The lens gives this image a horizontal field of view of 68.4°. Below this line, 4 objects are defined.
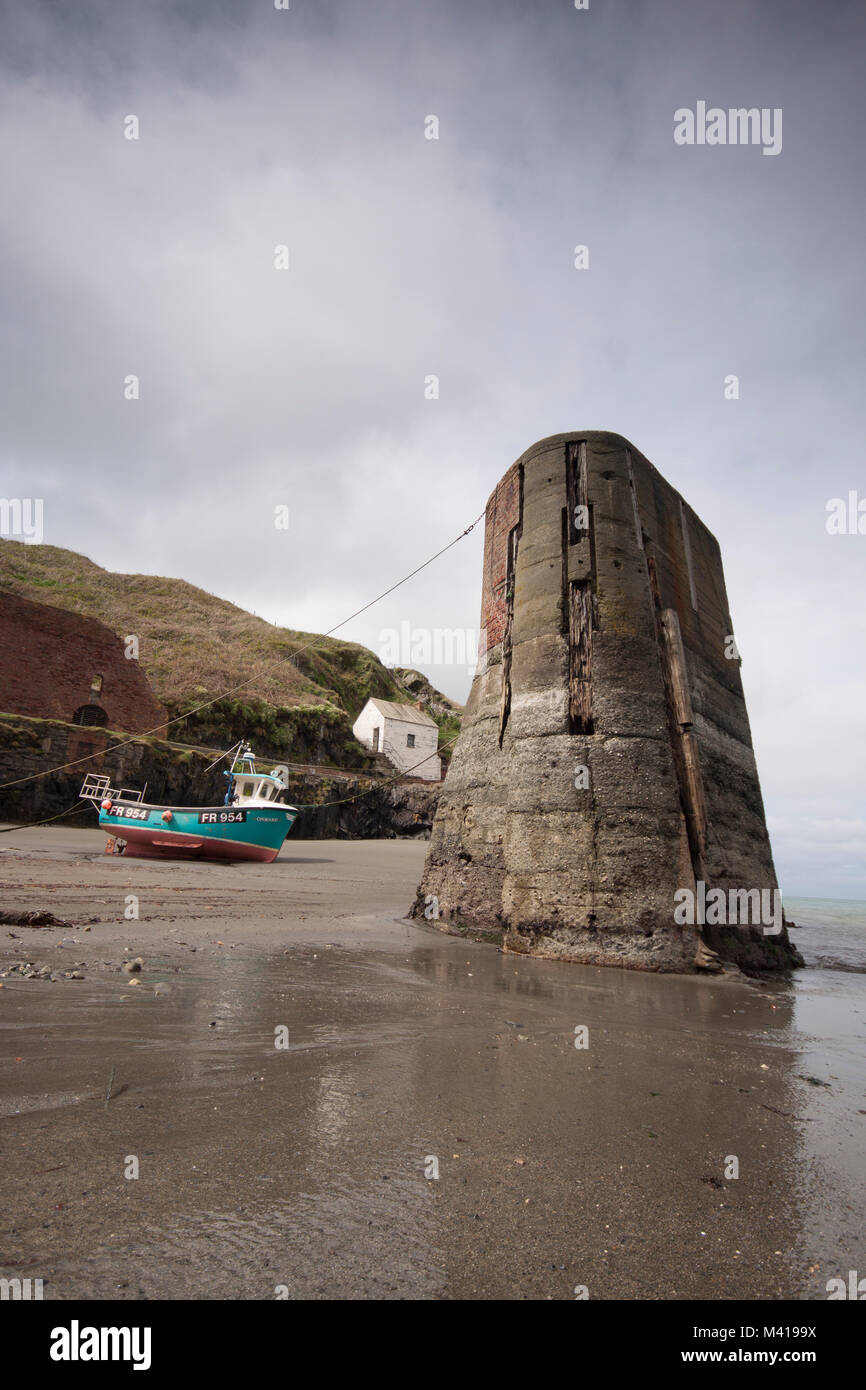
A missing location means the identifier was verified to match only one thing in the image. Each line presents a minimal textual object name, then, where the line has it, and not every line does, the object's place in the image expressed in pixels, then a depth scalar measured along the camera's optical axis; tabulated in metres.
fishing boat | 17.66
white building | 48.44
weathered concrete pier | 7.05
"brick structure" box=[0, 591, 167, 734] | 27.51
